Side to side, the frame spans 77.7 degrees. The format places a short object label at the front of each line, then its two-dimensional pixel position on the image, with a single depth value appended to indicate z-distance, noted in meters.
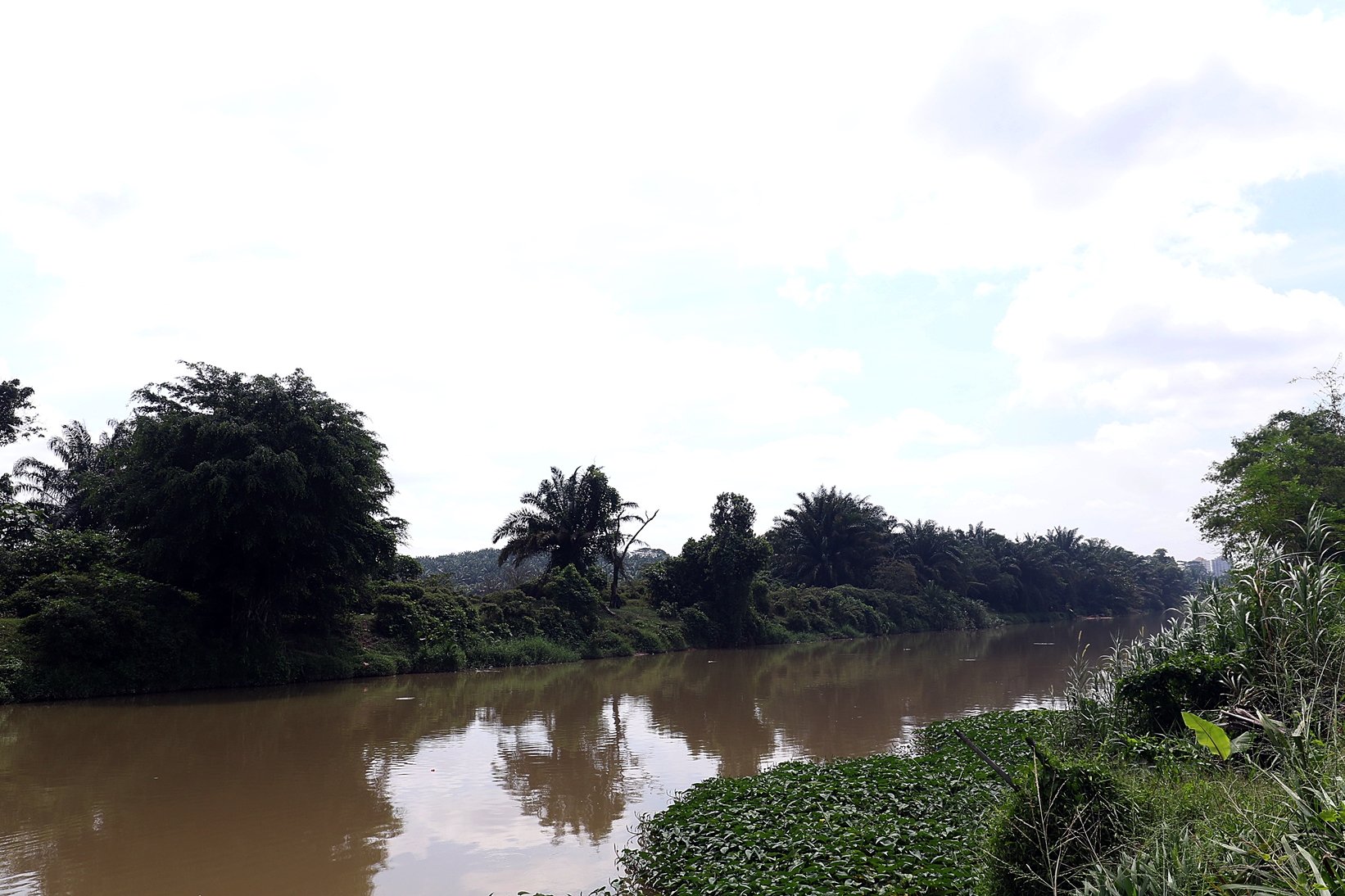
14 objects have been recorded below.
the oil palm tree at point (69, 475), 29.97
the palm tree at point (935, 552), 61.22
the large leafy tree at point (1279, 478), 24.70
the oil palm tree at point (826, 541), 52.81
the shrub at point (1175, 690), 8.53
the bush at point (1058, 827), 4.58
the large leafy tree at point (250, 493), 21.17
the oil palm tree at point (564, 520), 36.94
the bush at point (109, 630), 18.56
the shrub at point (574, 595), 33.22
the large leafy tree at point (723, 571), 38.22
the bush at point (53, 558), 20.66
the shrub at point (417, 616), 27.42
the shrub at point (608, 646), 32.53
